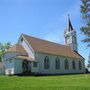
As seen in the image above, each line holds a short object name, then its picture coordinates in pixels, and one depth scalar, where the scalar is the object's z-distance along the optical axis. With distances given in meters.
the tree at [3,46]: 35.05
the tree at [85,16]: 16.03
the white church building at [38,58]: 19.62
